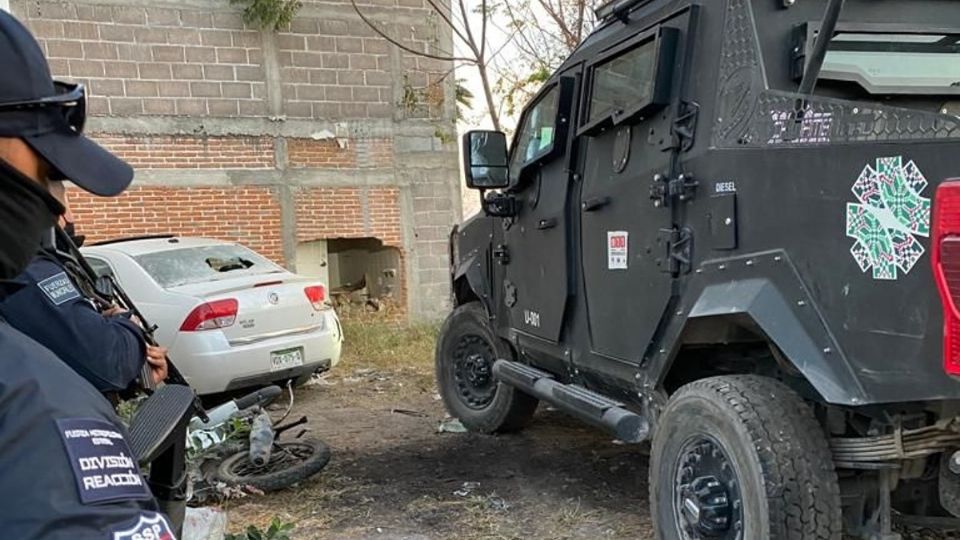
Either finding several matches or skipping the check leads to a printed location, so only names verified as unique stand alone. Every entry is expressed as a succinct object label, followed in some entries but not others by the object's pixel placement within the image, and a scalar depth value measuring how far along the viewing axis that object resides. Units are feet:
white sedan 20.62
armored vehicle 7.58
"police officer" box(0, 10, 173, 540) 2.88
